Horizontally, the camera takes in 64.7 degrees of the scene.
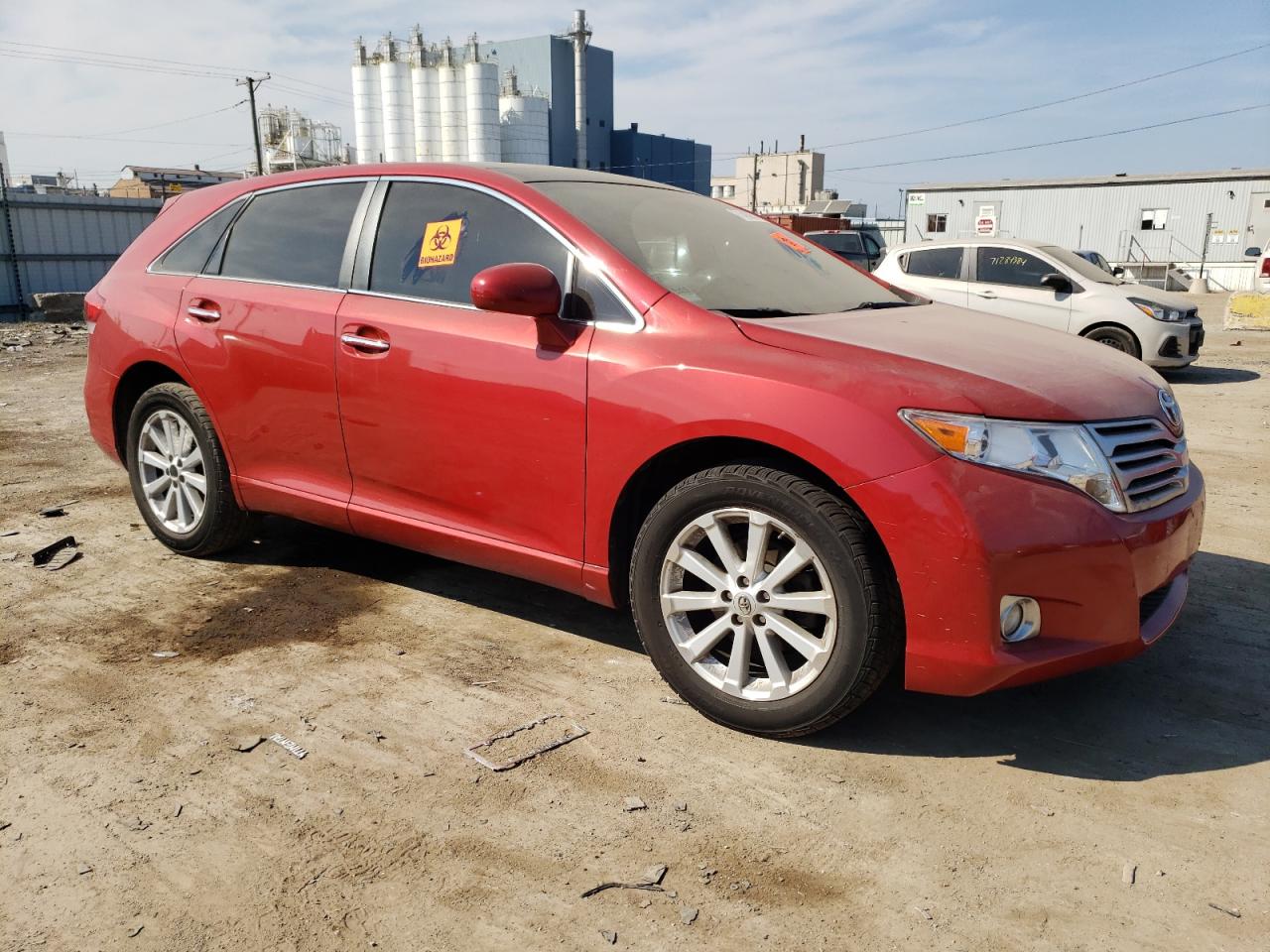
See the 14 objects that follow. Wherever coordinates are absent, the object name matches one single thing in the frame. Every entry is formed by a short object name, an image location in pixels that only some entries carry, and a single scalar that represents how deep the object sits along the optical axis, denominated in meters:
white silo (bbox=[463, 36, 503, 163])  59.03
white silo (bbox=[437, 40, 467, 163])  59.72
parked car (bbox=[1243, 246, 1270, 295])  15.57
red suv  2.61
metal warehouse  37.62
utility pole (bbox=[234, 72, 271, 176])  42.50
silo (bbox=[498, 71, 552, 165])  61.81
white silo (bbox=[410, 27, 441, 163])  60.19
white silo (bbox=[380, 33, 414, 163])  60.66
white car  10.82
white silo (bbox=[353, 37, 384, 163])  61.84
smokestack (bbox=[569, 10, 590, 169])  65.94
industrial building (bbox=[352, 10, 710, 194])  59.94
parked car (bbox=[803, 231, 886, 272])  21.84
